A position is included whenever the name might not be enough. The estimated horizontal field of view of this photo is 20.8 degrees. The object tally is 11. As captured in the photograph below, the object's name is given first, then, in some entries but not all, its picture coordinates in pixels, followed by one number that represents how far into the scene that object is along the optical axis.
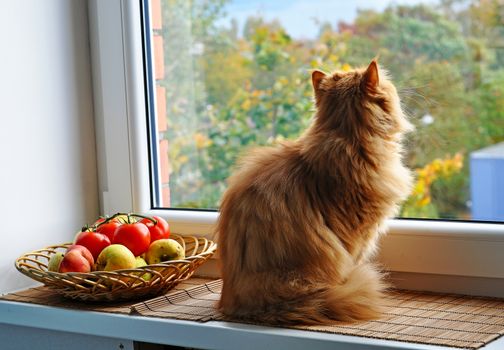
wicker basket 2.18
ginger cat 2.09
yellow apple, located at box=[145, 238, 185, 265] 2.26
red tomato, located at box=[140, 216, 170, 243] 2.32
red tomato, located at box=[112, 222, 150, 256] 2.27
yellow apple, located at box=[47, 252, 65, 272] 2.25
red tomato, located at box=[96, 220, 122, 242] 2.31
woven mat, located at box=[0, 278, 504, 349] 2.01
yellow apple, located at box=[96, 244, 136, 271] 2.21
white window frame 2.49
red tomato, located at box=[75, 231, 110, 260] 2.26
